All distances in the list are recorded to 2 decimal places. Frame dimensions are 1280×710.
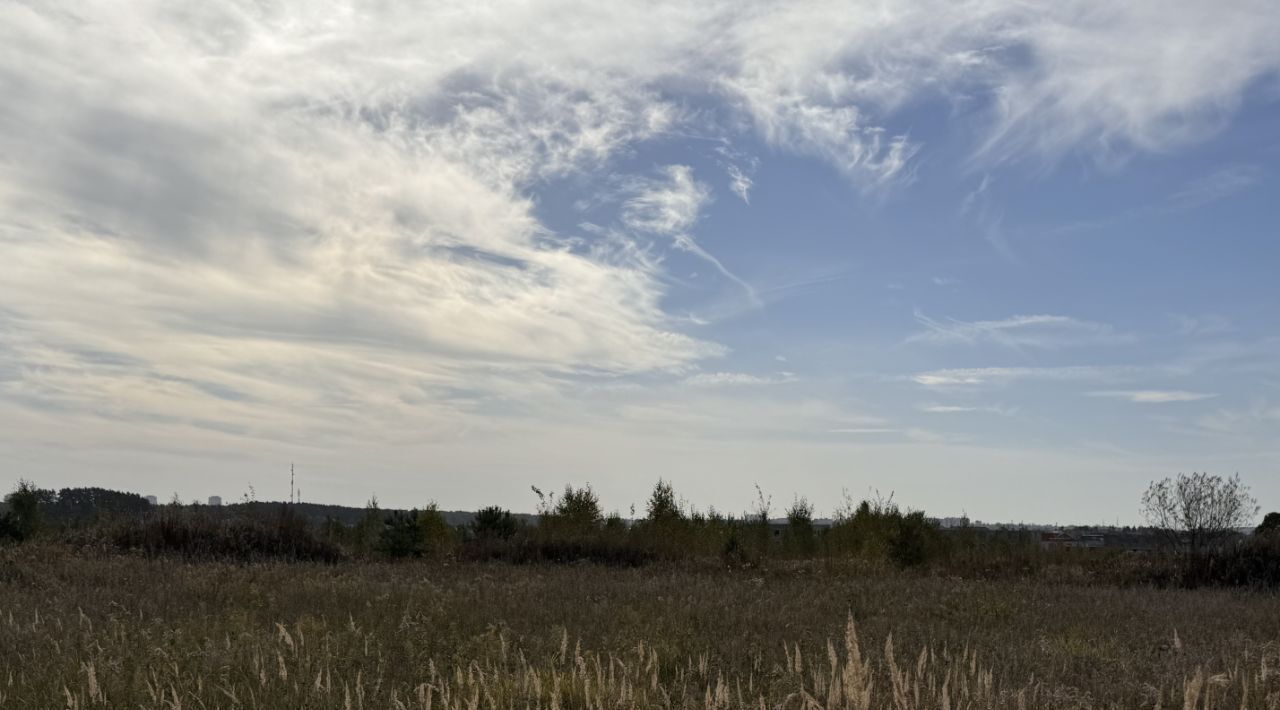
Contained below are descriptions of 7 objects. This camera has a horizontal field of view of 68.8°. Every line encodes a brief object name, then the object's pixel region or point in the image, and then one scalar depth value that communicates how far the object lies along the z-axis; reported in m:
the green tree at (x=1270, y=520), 22.81
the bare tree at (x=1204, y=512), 28.33
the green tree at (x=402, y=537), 28.78
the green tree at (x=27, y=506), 40.12
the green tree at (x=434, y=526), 36.09
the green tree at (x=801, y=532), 34.56
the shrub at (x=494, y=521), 29.81
